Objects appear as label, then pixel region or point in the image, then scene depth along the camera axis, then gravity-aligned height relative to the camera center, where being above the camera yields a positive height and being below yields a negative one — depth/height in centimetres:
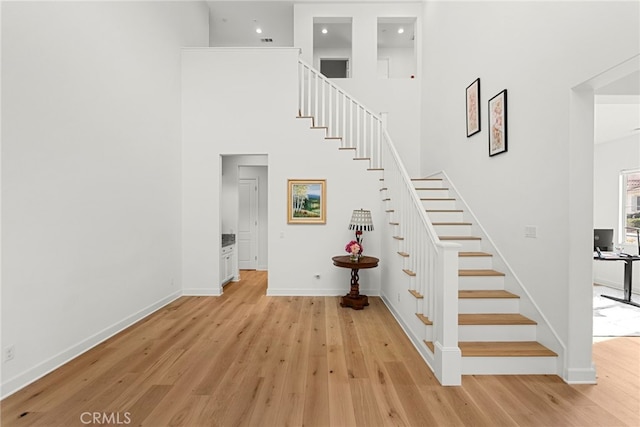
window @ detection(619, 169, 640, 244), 596 +15
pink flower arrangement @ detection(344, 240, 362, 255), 452 -56
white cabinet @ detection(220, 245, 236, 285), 552 -103
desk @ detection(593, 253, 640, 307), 482 -96
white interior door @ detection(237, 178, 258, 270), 751 -33
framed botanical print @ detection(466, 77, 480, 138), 400 +140
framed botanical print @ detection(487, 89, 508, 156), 340 +102
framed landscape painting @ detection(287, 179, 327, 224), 514 +18
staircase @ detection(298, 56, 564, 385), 252 -79
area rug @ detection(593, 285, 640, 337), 357 -142
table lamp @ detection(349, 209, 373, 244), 459 -16
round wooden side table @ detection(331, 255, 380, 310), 439 -103
